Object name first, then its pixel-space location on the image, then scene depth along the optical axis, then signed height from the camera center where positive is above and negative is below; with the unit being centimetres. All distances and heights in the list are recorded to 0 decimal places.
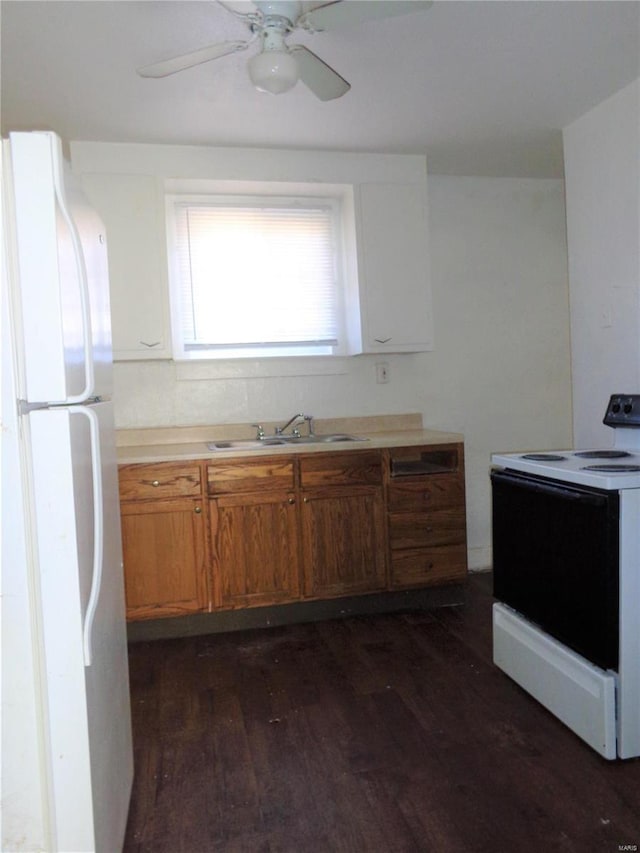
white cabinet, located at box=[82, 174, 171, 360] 305 +68
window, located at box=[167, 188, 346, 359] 342 +65
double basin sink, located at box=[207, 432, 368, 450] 319 -27
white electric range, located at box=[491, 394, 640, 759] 180 -66
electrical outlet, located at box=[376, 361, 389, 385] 369 +8
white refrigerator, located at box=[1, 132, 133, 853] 109 -24
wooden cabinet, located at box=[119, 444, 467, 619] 288 -67
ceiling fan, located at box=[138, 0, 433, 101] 173 +104
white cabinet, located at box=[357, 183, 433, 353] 335 +64
